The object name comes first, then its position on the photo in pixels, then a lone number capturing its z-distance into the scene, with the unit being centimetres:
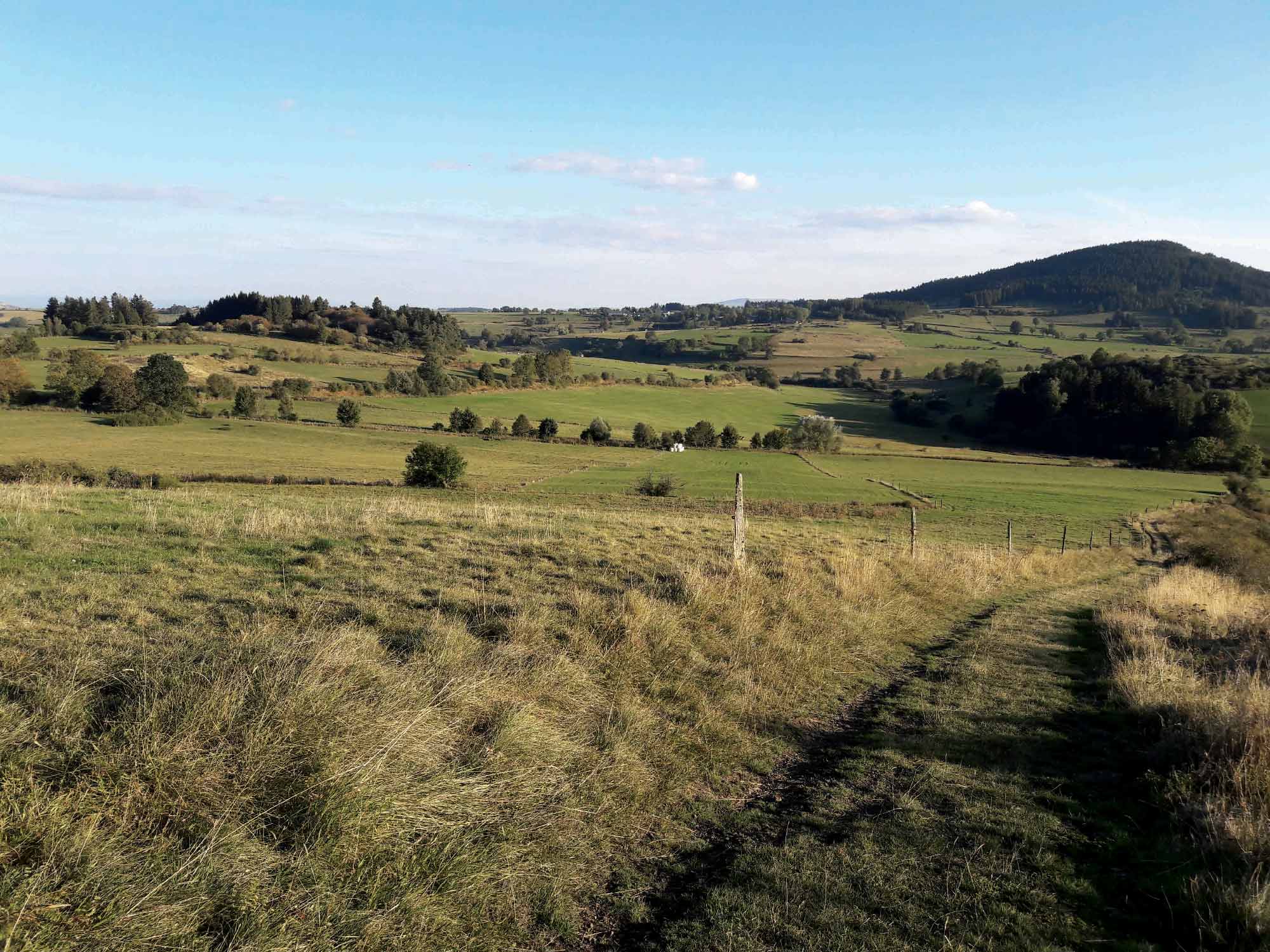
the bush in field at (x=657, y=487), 4669
